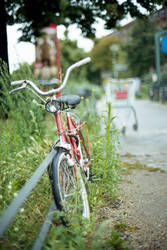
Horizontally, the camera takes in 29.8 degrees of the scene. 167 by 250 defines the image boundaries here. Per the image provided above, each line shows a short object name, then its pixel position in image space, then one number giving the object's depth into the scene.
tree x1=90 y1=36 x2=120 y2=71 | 60.28
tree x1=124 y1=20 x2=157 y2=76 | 33.09
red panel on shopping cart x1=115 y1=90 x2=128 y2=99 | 7.32
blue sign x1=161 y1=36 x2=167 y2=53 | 8.08
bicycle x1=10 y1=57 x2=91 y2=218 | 2.04
